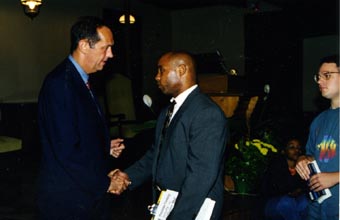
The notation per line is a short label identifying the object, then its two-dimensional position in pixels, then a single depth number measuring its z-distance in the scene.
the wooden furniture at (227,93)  4.62
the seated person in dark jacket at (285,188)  3.10
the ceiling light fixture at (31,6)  6.58
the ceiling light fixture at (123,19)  8.55
